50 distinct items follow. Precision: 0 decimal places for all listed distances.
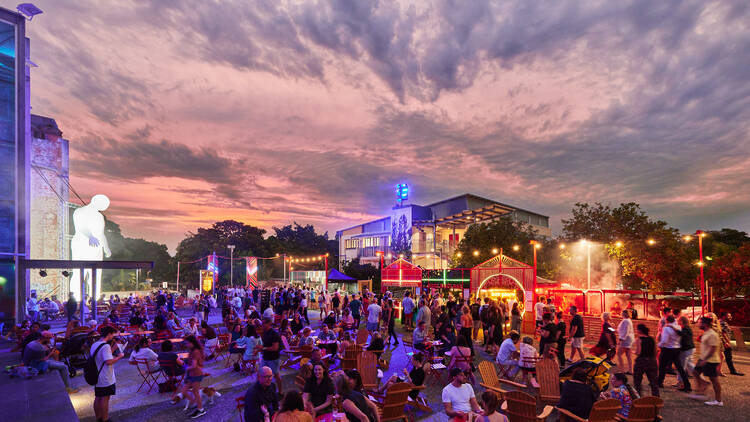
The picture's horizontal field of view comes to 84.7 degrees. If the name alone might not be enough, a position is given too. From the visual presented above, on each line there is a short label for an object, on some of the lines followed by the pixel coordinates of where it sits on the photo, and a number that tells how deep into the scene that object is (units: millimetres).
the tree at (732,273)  18109
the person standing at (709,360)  8203
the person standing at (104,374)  6938
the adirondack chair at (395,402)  6180
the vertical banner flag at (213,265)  31800
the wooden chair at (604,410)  5527
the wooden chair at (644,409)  5746
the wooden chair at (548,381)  7512
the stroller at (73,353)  10453
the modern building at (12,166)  15586
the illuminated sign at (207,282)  32688
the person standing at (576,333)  11484
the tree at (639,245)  25516
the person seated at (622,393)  6340
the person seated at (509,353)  9688
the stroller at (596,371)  7395
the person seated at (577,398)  5965
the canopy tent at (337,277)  27753
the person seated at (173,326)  13602
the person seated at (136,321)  14672
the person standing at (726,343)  10508
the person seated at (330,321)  14102
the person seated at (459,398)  6016
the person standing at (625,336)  9992
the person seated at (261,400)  5668
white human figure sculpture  23312
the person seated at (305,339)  10906
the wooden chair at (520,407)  5711
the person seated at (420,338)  11187
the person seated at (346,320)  15455
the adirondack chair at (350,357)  9266
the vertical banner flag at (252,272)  33312
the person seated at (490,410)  4824
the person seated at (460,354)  9266
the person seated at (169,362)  8711
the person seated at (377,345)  10516
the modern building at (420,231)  50406
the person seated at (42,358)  8859
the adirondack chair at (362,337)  12258
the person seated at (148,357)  9133
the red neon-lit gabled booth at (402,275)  26812
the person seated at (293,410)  4699
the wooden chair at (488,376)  7699
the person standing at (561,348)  11203
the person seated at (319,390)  6062
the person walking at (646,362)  8231
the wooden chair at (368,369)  8219
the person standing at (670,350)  9086
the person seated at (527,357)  9250
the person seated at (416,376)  7730
